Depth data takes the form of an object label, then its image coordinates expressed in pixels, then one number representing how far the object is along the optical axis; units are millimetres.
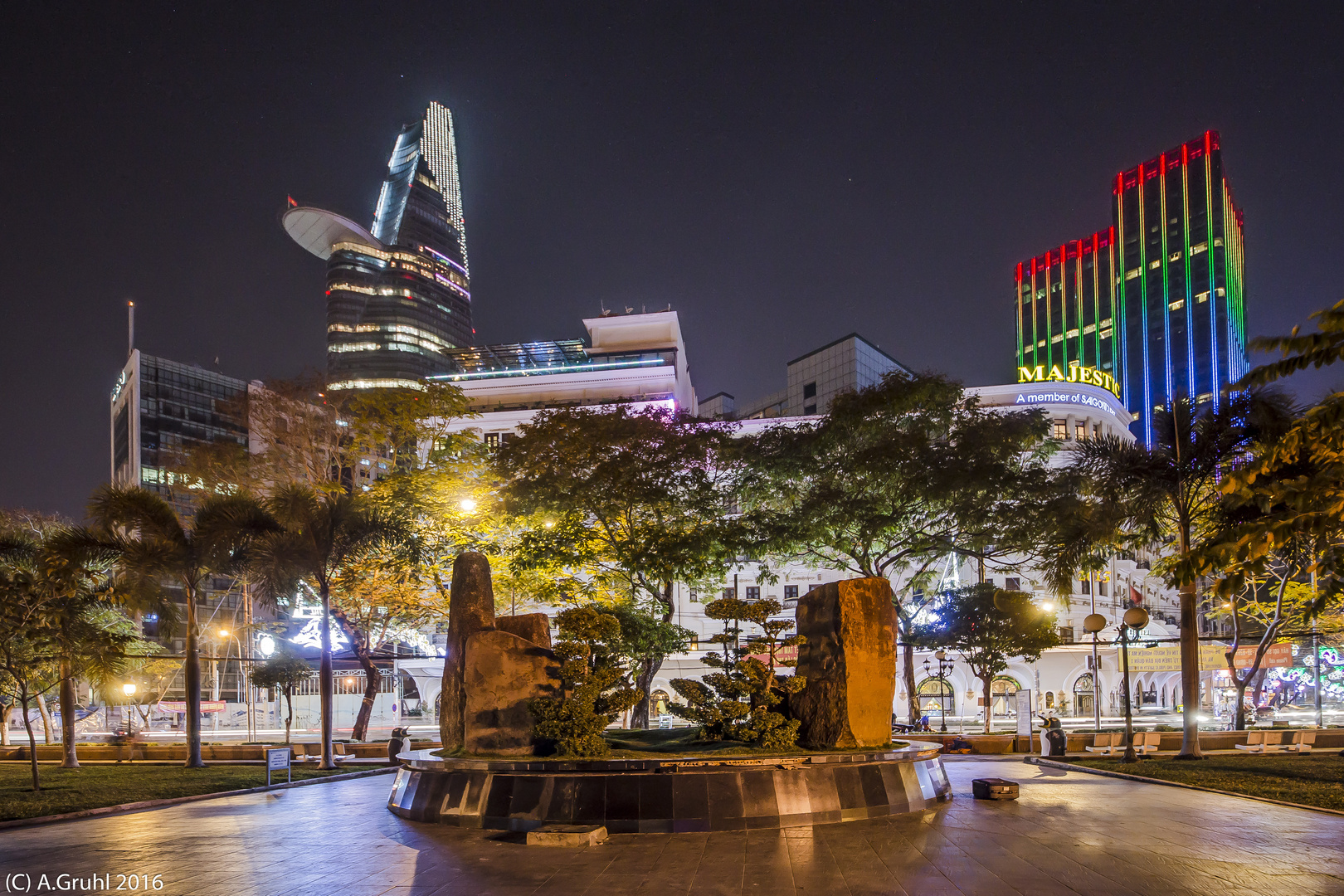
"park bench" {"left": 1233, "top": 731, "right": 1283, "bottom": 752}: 22641
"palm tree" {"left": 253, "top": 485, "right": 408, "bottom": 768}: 21594
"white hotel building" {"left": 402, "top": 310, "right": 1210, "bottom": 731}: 53781
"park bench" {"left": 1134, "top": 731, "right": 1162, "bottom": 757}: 22609
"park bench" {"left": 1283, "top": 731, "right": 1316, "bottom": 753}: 23000
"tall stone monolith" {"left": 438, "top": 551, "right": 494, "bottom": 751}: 14570
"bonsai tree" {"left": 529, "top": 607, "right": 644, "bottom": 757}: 13141
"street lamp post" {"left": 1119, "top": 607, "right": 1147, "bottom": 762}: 20109
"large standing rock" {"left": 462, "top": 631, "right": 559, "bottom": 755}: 13594
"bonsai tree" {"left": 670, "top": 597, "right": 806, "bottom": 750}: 13391
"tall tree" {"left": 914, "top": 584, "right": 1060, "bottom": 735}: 30781
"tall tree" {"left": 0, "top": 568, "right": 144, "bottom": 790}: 16016
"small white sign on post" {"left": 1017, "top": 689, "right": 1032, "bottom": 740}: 25791
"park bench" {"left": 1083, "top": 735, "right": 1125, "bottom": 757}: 23141
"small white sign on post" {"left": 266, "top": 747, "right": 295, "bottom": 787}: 17359
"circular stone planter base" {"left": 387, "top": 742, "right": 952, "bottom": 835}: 11562
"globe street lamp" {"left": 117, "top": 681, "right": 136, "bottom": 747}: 32781
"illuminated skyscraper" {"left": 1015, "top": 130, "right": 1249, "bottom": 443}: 145500
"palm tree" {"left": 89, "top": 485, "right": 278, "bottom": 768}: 20641
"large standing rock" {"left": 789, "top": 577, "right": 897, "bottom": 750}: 13391
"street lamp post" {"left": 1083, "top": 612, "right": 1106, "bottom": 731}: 21109
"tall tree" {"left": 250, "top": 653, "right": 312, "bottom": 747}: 31281
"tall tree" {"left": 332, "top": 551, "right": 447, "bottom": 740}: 28344
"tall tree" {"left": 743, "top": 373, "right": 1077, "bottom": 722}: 24188
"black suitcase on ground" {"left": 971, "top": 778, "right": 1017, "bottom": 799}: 13836
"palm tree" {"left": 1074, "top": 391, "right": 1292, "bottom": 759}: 20125
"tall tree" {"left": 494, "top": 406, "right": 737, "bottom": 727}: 24250
